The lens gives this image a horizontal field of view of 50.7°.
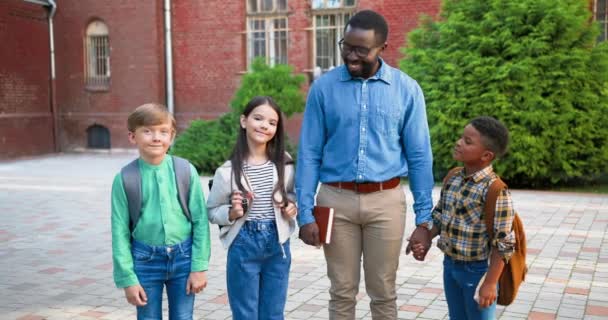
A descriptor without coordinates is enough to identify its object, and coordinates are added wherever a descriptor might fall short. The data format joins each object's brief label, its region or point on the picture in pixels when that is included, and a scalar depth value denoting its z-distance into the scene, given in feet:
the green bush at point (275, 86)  43.19
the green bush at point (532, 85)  35.78
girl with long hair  10.68
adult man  10.53
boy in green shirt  9.87
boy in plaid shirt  9.73
